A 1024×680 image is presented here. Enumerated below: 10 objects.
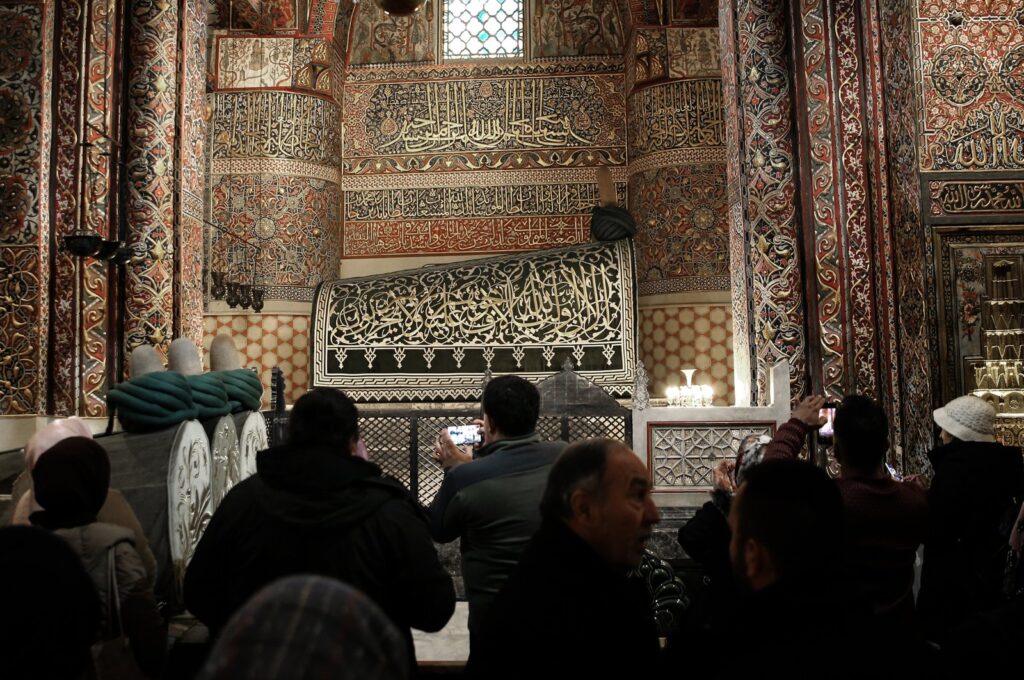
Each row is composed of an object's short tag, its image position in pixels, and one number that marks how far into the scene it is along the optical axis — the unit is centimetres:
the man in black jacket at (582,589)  136
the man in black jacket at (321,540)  183
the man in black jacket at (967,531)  290
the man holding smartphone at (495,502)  225
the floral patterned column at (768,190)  575
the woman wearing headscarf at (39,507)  234
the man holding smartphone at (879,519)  226
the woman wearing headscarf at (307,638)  85
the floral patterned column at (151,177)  620
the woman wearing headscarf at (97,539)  203
